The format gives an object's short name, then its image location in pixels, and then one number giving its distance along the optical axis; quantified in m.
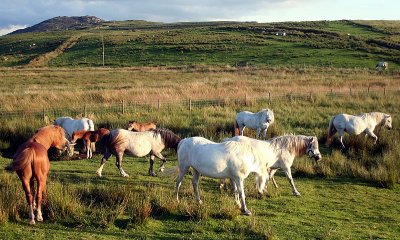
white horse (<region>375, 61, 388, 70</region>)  48.22
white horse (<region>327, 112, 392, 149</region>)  15.72
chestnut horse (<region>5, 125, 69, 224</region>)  7.47
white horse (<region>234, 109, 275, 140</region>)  16.25
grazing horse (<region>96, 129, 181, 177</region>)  11.55
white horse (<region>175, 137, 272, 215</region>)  8.38
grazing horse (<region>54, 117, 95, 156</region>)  15.39
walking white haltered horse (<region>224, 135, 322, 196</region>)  9.69
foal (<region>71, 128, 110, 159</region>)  13.70
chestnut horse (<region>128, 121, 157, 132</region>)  14.41
